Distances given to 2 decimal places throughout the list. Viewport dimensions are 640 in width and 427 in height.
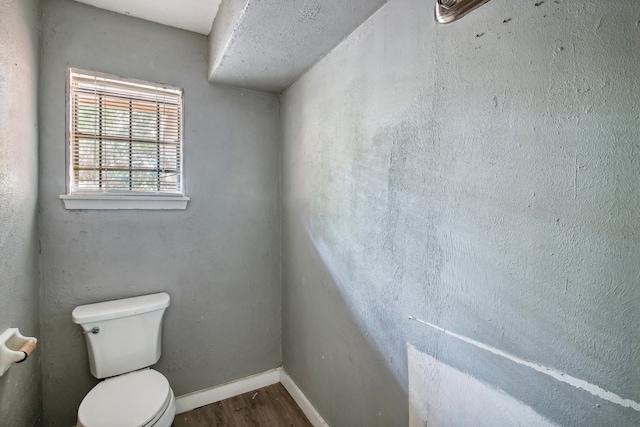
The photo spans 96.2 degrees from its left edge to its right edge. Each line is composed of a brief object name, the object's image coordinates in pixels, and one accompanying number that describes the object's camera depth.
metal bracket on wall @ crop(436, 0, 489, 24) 0.83
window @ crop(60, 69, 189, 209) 1.59
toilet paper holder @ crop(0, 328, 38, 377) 1.06
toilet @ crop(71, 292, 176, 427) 1.23
